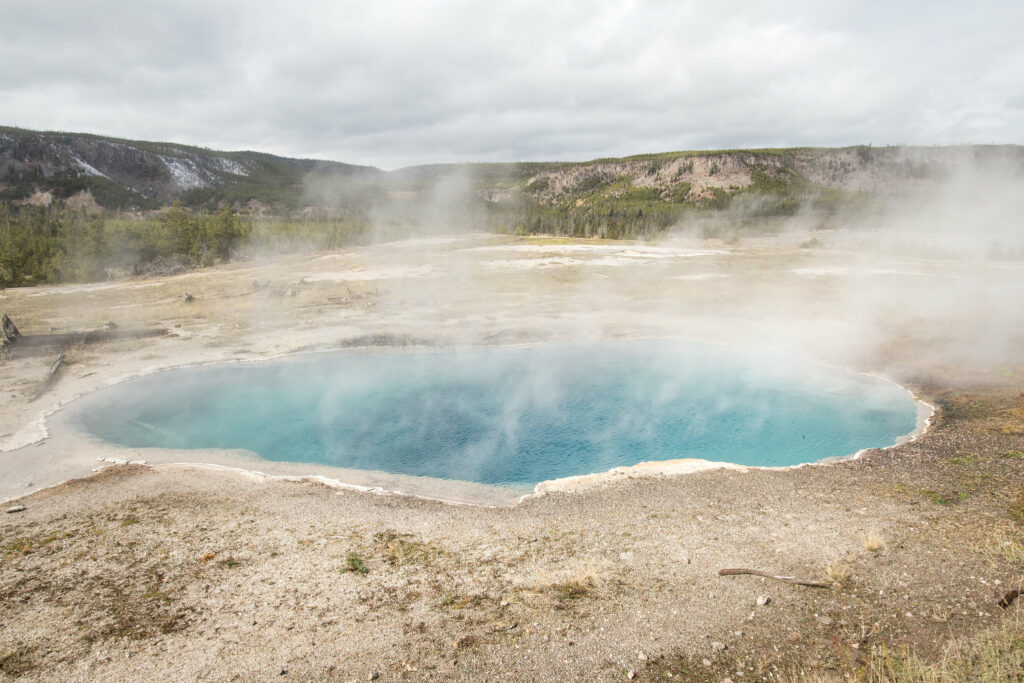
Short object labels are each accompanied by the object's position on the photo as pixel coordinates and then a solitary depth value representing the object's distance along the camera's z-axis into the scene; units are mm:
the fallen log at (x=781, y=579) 6684
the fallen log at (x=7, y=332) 19828
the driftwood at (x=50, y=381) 15836
